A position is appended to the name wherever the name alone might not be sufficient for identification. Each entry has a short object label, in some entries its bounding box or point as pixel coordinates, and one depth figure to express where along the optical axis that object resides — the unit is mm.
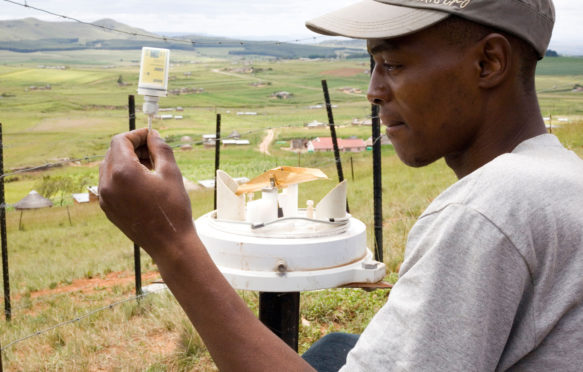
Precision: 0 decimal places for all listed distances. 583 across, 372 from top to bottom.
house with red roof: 36044
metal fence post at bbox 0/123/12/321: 5146
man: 775
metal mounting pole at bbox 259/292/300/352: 2080
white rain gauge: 1813
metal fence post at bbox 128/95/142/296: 5523
